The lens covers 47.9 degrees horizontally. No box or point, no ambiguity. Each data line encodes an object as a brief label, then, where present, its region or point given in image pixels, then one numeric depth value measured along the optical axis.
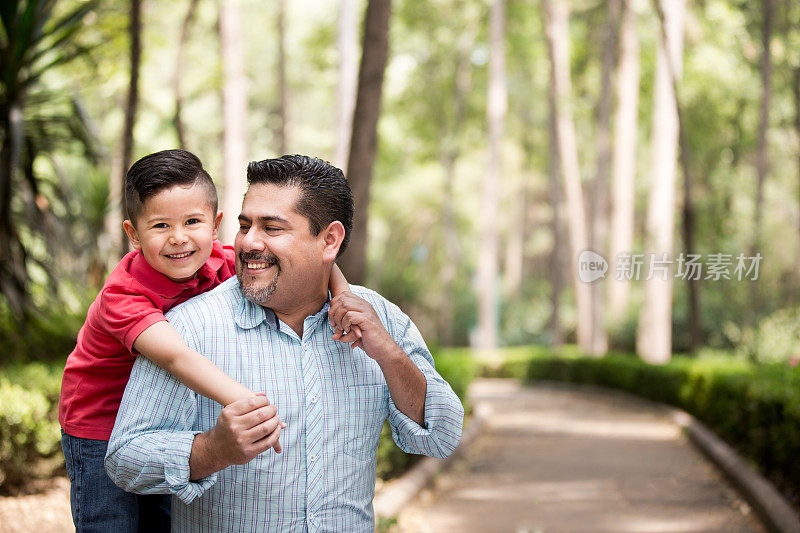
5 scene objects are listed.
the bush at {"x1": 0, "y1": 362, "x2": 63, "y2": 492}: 6.49
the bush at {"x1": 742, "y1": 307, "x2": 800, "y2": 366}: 18.70
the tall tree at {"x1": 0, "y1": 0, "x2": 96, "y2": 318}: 6.79
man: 2.48
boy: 2.64
